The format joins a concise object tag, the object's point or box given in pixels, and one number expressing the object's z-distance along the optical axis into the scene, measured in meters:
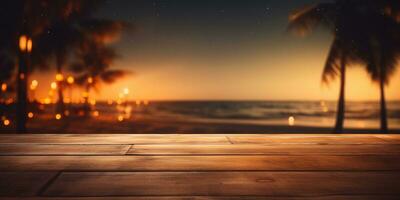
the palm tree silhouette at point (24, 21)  8.48
